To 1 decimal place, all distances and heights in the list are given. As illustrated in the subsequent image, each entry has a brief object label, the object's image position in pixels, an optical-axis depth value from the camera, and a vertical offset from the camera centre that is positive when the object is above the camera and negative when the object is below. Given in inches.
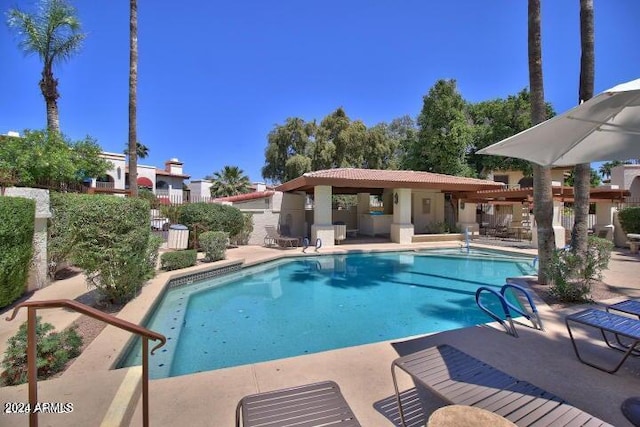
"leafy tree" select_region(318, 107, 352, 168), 1278.3 +343.8
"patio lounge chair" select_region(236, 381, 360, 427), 90.1 -56.3
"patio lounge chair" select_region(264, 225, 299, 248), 681.7 -41.5
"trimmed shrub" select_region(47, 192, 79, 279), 326.6 -18.7
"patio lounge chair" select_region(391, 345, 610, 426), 91.1 -54.2
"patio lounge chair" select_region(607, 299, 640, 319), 174.8 -49.1
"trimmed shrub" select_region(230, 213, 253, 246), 710.5 -26.9
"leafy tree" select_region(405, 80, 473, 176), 1088.8 +316.3
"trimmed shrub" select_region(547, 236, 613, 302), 263.6 -45.5
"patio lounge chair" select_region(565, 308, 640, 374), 143.1 -49.7
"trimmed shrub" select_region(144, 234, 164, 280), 315.0 -36.3
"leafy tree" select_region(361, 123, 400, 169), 1339.8 +303.8
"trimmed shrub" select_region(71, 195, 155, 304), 235.5 -16.7
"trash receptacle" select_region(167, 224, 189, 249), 559.8 -29.7
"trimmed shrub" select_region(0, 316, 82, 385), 139.8 -64.1
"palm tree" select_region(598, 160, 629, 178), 2177.7 +351.2
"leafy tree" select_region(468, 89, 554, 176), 1223.5 +375.2
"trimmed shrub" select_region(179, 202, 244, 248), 620.4 +4.3
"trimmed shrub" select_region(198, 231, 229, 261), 480.4 -37.2
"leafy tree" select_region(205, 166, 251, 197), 1414.9 +169.8
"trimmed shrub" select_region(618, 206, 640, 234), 634.8 +3.8
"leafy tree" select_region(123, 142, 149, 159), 2182.6 +476.7
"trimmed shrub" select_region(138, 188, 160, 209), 730.8 +61.3
